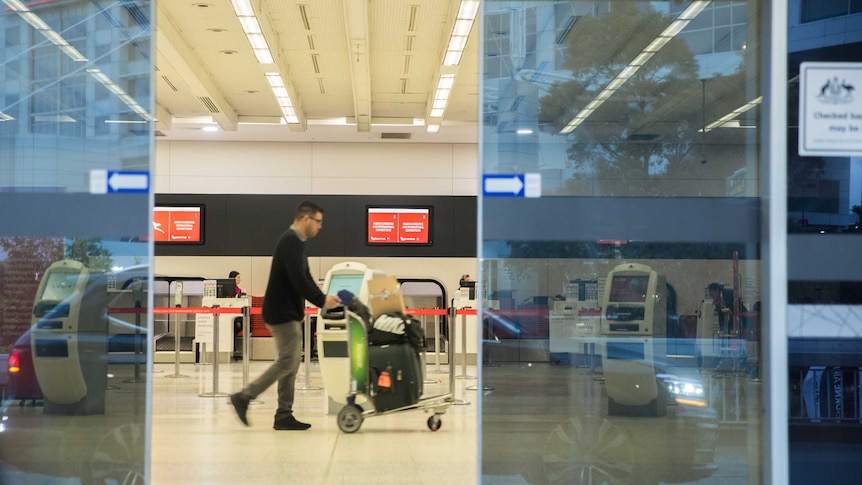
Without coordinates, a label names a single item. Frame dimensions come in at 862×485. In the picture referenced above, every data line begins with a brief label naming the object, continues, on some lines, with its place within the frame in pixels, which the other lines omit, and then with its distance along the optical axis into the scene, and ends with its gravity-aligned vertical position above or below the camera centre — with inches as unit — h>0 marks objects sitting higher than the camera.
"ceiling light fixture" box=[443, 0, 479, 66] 310.5 +81.6
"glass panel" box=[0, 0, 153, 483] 148.1 +1.1
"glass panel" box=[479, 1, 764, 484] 149.0 +0.9
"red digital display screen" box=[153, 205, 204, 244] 581.6 +16.7
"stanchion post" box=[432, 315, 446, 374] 459.2 -50.9
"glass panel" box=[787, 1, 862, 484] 148.3 +0.0
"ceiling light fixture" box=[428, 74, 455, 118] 417.7 +76.6
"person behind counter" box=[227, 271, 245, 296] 537.5 -15.1
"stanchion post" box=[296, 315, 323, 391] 386.0 -47.6
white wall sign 148.1 +23.0
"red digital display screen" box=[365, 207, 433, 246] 584.1 +18.1
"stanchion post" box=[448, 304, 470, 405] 353.7 -43.0
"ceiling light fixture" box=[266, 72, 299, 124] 418.9 +76.4
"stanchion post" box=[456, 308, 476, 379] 384.4 -40.5
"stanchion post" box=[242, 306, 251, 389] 368.1 -36.3
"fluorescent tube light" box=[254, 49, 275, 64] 372.5 +80.0
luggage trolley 259.0 -36.7
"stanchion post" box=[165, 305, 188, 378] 438.1 -50.5
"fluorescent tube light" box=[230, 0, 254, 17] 307.7 +82.4
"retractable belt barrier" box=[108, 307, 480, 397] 359.3 -25.6
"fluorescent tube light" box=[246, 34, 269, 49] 350.4 +81.0
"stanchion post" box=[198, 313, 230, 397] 359.9 -45.0
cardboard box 266.5 -13.6
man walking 246.8 -13.9
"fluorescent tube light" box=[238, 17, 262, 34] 329.1 +82.1
